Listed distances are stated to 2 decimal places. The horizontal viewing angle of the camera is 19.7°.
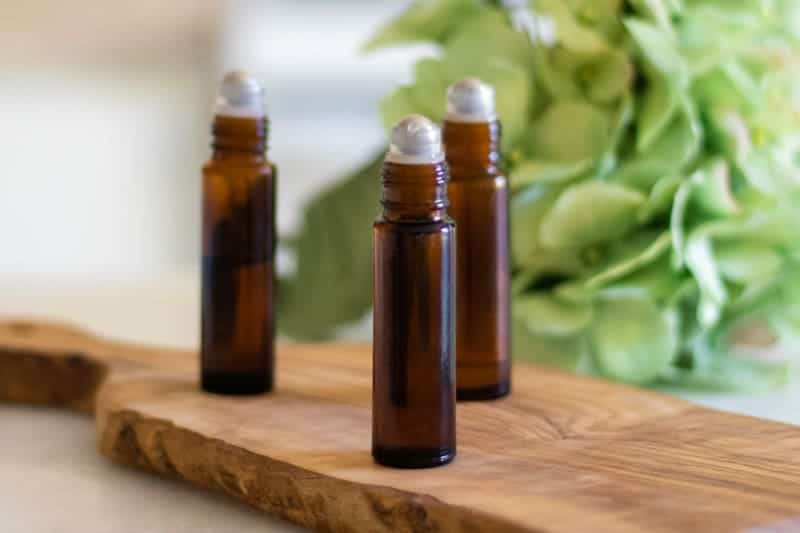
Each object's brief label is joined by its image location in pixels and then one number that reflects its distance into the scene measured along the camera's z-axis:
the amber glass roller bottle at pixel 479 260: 0.60
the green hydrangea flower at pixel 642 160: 0.63
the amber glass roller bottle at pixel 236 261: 0.61
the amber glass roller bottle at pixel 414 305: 0.54
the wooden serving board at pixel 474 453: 0.51
